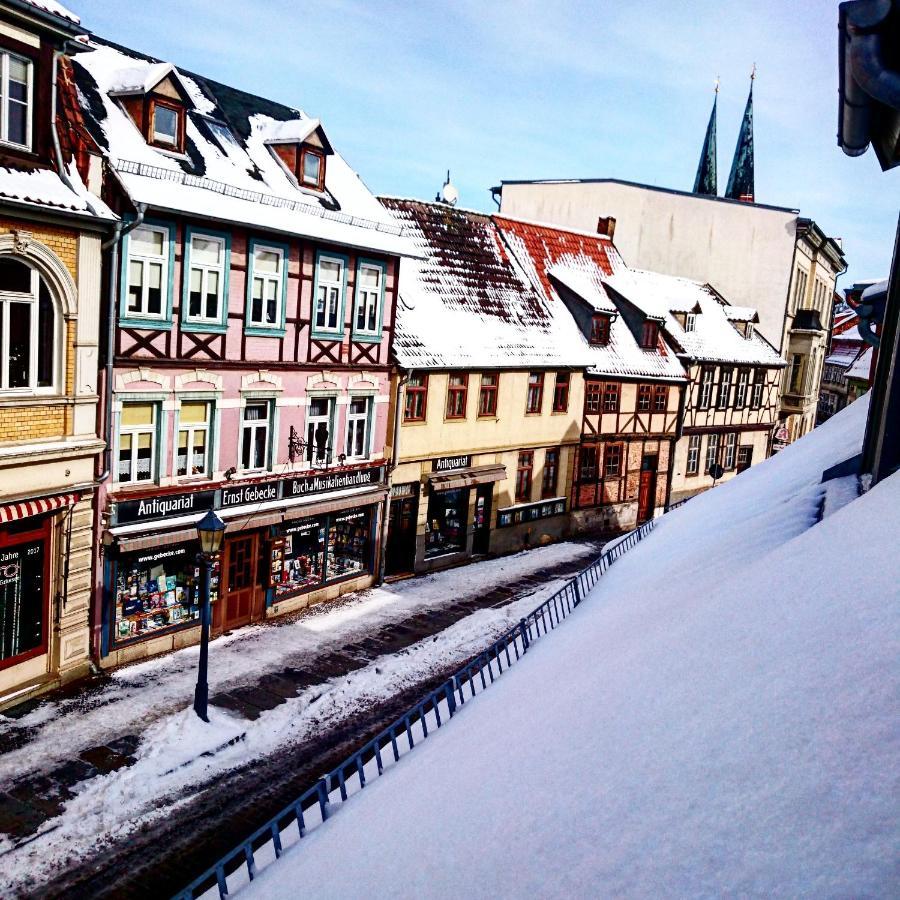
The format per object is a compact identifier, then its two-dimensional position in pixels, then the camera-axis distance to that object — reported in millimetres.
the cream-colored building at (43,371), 12125
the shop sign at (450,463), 22547
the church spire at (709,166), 56188
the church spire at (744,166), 51062
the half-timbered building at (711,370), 32000
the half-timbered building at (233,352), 14773
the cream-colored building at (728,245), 38062
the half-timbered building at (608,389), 28219
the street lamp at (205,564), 12508
